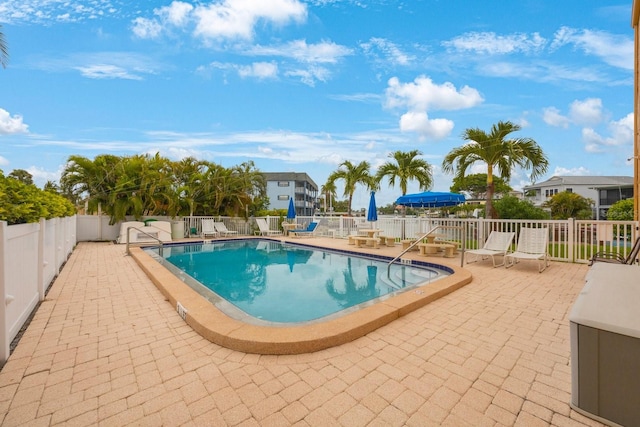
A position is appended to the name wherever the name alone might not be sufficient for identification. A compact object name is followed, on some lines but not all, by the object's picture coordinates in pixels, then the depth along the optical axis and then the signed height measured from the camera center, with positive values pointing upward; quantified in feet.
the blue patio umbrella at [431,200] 31.63 +1.27
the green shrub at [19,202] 9.50 +0.32
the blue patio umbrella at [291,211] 53.83 -0.07
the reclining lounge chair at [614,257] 14.73 -2.94
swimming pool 8.97 -4.07
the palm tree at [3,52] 18.80 +10.59
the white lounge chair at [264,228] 52.80 -3.17
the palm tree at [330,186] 83.79 +7.49
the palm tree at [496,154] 37.88 +7.81
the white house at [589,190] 124.47 +11.18
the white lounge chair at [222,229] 50.21 -3.22
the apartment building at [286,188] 173.37 +13.83
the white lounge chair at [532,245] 22.09 -2.81
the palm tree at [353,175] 75.72 +9.51
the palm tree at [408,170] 58.18 +8.36
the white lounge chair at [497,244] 23.20 -2.87
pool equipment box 5.42 -2.90
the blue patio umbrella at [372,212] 38.88 -0.20
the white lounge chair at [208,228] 48.37 -3.02
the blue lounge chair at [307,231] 50.98 -3.70
